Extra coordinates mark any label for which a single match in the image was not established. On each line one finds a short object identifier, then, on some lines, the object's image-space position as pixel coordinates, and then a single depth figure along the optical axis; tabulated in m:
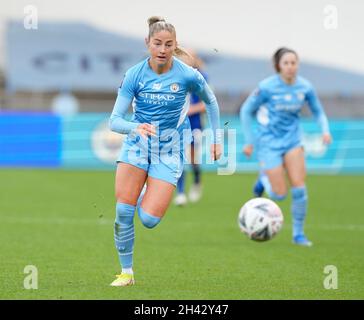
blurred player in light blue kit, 21.30
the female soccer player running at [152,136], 14.77
